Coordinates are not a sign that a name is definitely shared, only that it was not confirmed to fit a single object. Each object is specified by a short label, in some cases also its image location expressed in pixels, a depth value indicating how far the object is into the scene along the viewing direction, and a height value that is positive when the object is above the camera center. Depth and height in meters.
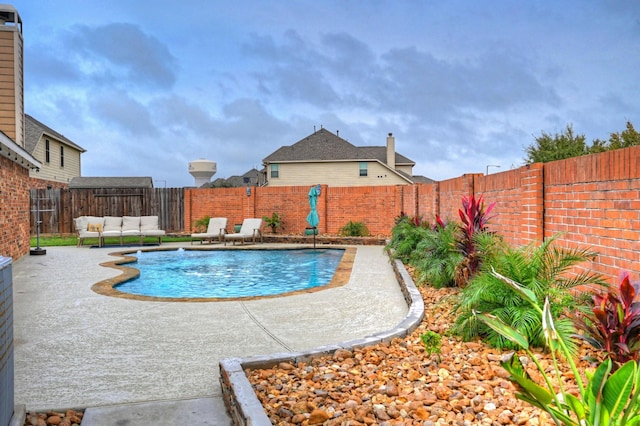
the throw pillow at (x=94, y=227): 17.44 -0.67
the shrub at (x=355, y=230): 18.89 -0.87
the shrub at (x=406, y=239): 10.90 -0.75
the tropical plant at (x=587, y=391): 1.72 -0.66
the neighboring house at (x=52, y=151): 25.81 +3.21
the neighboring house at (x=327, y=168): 32.78 +2.57
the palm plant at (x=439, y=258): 7.34 -0.81
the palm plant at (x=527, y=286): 4.03 -0.75
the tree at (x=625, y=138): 25.12 +3.51
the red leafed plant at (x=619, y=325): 3.21 -0.77
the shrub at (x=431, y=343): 3.95 -1.09
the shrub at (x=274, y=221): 20.05 -0.56
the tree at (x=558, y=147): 27.56 +3.35
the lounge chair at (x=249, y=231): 17.75 -0.86
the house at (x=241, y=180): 43.16 +2.56
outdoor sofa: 16.94 -0.71
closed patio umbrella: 16.89 +0.00
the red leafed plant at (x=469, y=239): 6.84 -0.47
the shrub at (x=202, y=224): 20.59 -0.68
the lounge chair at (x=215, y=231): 18.06 -0.85
